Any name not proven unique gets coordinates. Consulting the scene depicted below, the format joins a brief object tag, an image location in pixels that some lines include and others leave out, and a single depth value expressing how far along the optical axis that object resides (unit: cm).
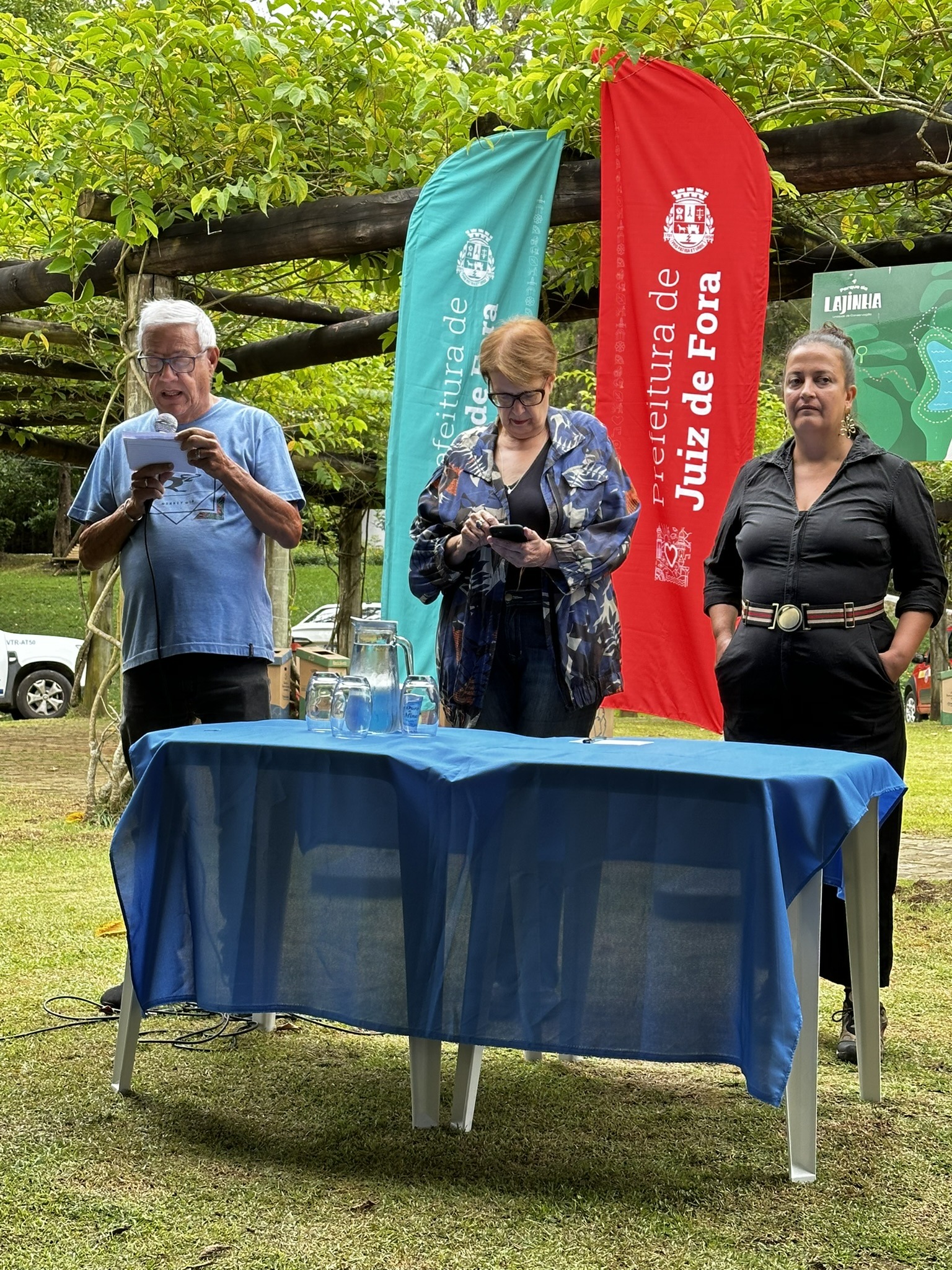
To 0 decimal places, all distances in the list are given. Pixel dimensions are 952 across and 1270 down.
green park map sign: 546
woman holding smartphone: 326
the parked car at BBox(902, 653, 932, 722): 1842
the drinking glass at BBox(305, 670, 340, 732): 301
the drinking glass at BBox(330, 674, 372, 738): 290
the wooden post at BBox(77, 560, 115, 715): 1101
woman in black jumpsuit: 332
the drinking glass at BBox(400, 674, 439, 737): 299
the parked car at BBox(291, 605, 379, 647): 2202
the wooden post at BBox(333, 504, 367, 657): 1639
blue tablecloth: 236
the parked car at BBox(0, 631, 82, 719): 1398
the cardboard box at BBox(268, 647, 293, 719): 1039
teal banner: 540
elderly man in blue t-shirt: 336
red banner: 490
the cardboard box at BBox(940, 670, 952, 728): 1653
